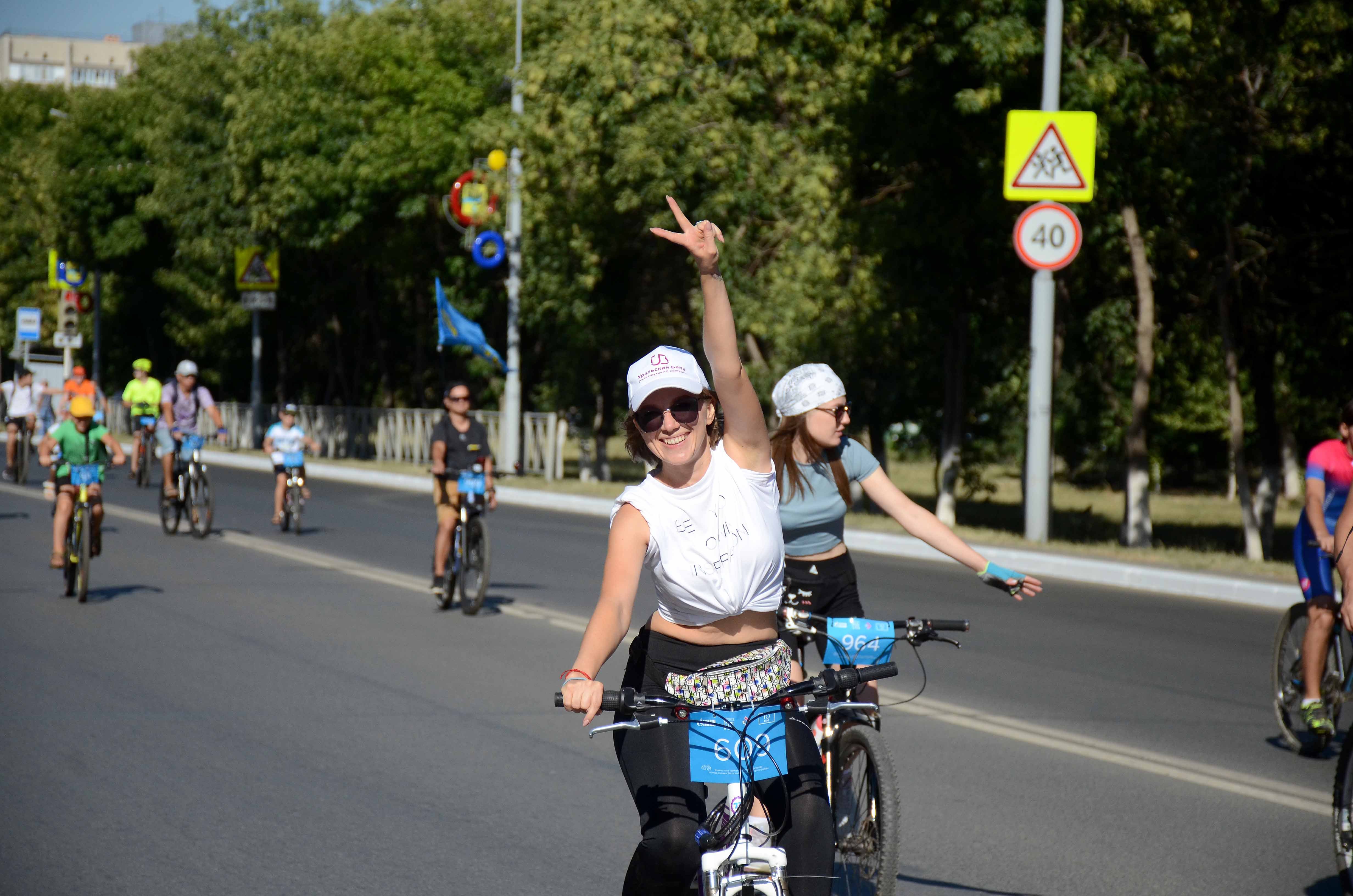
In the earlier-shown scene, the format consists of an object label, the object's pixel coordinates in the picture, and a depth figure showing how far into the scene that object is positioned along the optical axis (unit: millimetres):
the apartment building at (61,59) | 178875
